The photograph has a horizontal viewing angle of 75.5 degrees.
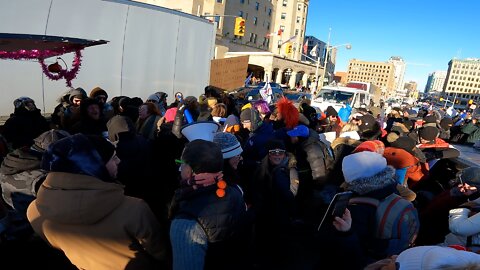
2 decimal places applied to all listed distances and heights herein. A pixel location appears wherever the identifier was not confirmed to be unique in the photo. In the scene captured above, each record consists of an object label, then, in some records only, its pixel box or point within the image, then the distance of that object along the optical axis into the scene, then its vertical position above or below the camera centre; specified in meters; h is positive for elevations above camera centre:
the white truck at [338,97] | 15.76 -0.27
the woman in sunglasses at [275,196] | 3.74 -1.35
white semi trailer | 7.66 +0.55
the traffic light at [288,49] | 32.09 +3.67
